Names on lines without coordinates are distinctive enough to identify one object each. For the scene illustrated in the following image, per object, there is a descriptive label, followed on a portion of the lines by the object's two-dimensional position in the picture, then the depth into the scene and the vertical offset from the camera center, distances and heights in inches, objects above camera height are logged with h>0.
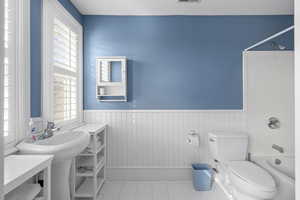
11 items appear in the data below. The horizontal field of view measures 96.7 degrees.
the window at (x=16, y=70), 39.4 +9.2
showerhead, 73.2 +30.4
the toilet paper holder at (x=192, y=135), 71.7 -19.1
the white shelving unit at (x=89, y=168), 59.7 -32.1
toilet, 49.2 -30.1
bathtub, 54.4 -33.0
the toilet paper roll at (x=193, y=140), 70.3 -21.3
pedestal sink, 37.8 -14.9
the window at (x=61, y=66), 52.0 +15.5
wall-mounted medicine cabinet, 72.4 +11.9
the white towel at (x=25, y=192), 31.7 -22.9
